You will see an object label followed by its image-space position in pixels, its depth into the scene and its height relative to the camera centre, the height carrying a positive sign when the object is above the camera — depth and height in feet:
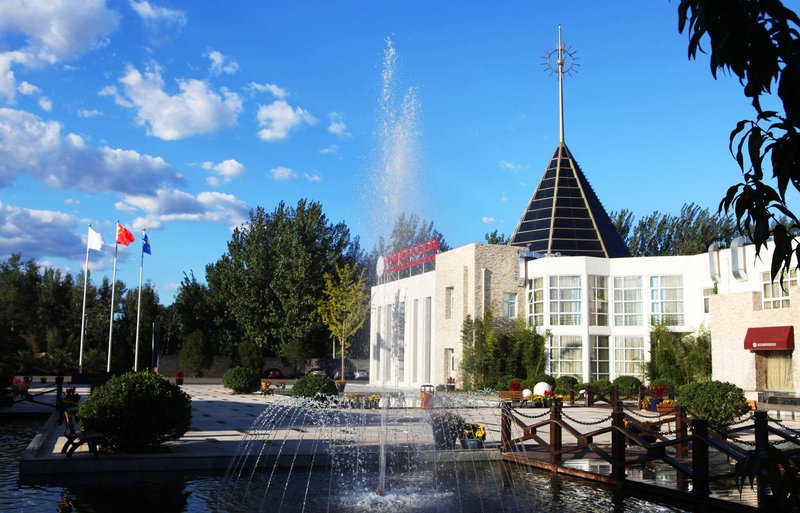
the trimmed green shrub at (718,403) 60.39 -4.46
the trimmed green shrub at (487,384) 135.54 -6.99
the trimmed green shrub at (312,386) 92.99 -5.43
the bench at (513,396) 106.52 -7.32
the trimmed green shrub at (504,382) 125.10 -6.12
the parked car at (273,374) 201.72 -8.52
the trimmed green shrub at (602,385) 123.24 -6.44
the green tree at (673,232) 245.04 +41.42
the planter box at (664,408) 81.84 -6.66
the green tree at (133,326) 213.46 +4.92
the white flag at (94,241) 159.02 +22.15
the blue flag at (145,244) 165.27 +22.50
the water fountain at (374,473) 36.45 -7.91
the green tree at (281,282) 212.43 +18.47
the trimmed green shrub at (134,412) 45.32 -4.49
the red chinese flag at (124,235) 158.71 +23.45
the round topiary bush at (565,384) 119.85 -6.23
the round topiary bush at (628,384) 124.67 -6.11
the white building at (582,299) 115.55 +9.78
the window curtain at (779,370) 111.24 -2.85
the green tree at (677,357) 129.18 -1.37
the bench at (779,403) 92.38 -6.89
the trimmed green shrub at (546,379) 126.82 -5.52
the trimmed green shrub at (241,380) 122.62 -6.31
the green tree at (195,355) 199.31 -3.47
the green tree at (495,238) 303.27 +45.93
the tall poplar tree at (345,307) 188.24 +9.85
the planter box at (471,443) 51.75 -6.92
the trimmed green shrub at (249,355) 201.98 -3.32
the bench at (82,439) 43.86 -6.04
